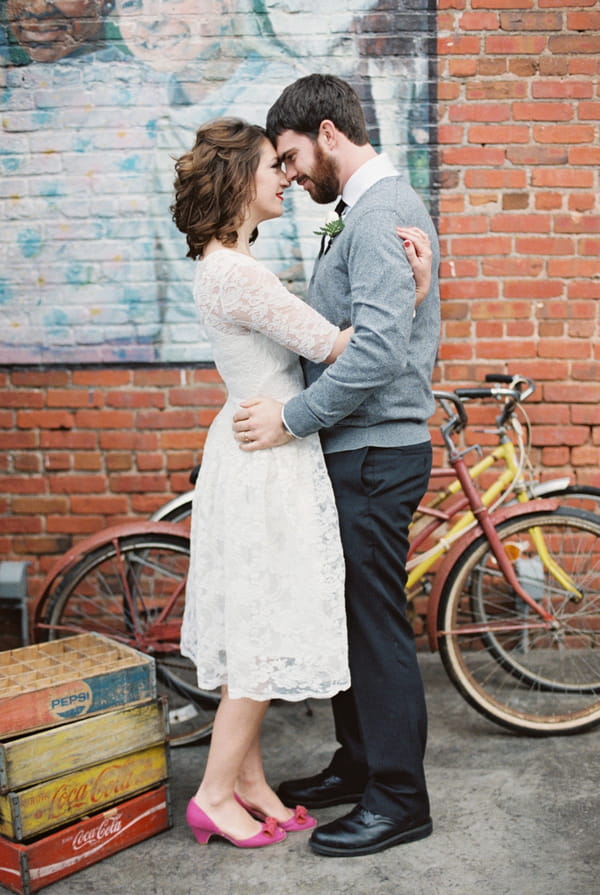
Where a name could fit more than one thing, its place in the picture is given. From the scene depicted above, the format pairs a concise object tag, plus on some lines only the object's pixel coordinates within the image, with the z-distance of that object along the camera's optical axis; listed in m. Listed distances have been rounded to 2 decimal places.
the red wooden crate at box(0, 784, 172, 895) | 2.67
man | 2.56
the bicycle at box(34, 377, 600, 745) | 3.54
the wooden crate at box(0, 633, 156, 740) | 2.77
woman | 2.61
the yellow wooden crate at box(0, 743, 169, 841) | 2.68
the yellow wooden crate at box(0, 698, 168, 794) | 2.69
